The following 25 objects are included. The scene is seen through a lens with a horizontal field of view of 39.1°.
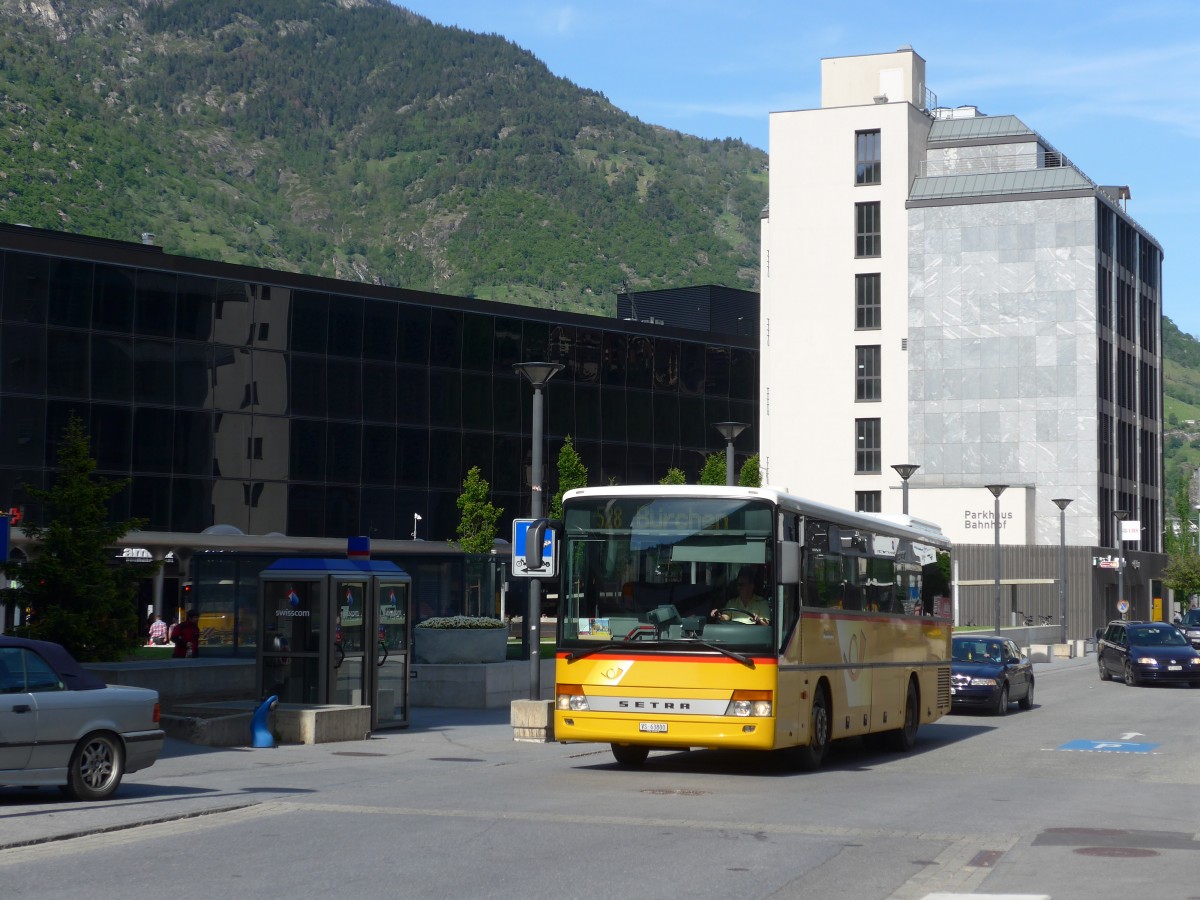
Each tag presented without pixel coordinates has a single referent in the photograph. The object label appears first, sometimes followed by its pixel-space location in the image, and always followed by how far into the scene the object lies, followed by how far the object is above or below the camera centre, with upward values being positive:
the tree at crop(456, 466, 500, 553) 60.03 +3.07
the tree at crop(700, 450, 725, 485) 63.25 +4.93
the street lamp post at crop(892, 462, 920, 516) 46.19 +3.67
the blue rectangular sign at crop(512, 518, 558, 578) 20.70 +0.56
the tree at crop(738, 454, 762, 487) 64.50 +4.95
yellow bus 18.16 -0.20
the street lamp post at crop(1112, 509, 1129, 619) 74.25 +2.17
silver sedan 14.32 -1.15
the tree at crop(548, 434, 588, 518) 62.88 +4.84
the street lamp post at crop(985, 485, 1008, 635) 56.89 +3.81
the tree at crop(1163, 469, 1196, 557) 109.75 +4.94
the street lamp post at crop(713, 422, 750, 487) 36.67 +3.72
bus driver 18.30 -0.04
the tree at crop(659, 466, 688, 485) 62.88 +4.70
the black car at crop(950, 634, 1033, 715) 31.28 -1.31
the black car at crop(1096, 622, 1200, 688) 41.62 -1.20
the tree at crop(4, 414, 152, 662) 23.98 +0.19
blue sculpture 21.66 -1.68
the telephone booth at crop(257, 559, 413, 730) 23.02 -0.47
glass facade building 55.69 +7.76
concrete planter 29.31 -0.80
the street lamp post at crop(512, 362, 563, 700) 24.36 +1.59
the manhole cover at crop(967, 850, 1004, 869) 12.19 -1.87
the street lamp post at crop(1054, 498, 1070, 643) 64.50 +0.61
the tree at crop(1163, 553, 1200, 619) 101.19 +1.67
